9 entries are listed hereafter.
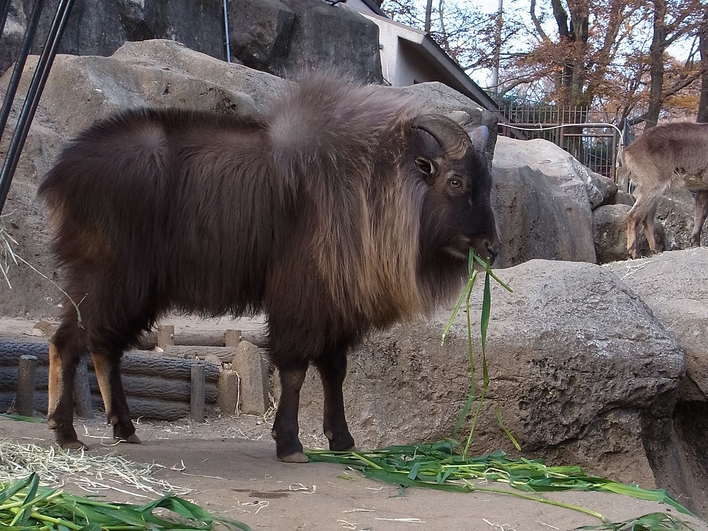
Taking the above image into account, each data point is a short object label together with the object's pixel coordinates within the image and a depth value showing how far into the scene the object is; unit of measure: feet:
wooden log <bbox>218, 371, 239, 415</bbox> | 22.18
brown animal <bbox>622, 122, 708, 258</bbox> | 49.52
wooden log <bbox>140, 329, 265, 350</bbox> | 23.52
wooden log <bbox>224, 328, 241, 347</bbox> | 23.68
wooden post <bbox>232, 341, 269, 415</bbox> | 22.18
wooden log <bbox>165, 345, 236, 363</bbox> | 22.67
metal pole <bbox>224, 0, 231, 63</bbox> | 44.07
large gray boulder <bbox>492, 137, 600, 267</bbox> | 40.88
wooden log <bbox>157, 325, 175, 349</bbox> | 22.91
